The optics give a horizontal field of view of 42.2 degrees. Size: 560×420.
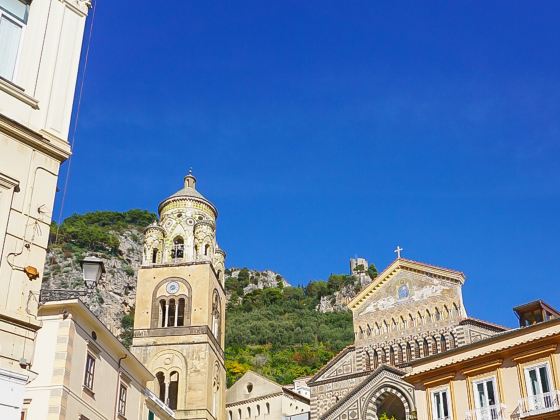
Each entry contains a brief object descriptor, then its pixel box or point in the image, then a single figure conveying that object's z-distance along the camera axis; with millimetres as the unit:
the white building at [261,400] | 59500
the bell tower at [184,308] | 39094
